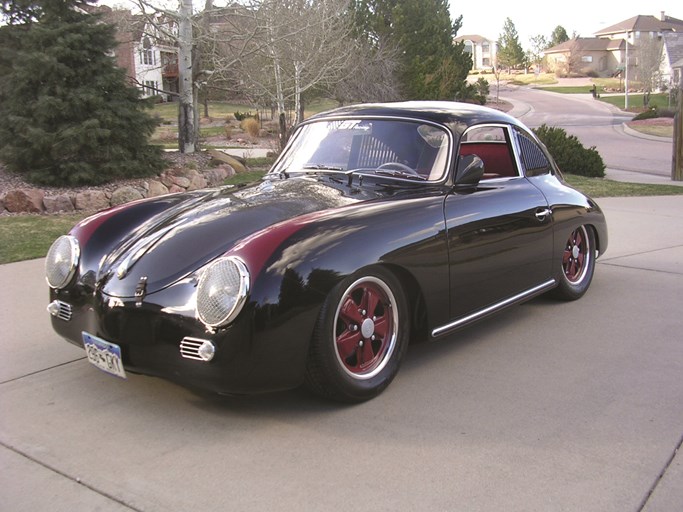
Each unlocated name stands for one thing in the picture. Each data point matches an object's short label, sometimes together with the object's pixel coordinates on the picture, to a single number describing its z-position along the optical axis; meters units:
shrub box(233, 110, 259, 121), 38.17
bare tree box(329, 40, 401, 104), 26.86
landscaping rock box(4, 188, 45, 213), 9.62
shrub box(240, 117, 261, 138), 29.80
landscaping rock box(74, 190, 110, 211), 9.93
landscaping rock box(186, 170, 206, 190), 11.57
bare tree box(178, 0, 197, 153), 13.76
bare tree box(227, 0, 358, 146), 16.17
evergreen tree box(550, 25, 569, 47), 132.62
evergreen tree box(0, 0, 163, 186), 10.25
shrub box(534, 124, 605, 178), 15.45
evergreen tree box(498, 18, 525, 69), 112.94
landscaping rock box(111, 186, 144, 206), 10.19
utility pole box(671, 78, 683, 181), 15.98
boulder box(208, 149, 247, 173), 13.54
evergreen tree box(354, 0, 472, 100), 32.50
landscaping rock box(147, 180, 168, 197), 10.68
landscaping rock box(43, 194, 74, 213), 9.80
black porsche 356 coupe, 3.18
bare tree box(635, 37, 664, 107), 63.34
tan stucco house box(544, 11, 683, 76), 103.69
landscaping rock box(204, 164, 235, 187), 12.16
